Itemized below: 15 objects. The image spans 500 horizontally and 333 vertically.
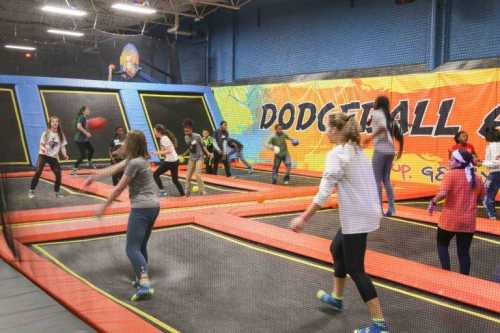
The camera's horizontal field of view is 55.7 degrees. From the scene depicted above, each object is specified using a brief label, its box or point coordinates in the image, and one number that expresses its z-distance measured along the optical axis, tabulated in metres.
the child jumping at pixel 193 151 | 6.31
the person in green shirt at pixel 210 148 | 8.45
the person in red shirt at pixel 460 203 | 3.16
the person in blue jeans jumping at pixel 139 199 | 2.96
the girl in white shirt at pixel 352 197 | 2.36
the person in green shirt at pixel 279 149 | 7.71
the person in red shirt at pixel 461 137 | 4.76
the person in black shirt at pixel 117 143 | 6.70
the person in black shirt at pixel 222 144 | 9.17
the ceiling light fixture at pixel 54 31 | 12.51
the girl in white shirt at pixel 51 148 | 6.11
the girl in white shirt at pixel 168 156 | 5.95
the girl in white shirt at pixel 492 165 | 5.21
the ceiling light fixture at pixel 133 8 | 11.08
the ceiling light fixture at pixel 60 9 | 10.98
